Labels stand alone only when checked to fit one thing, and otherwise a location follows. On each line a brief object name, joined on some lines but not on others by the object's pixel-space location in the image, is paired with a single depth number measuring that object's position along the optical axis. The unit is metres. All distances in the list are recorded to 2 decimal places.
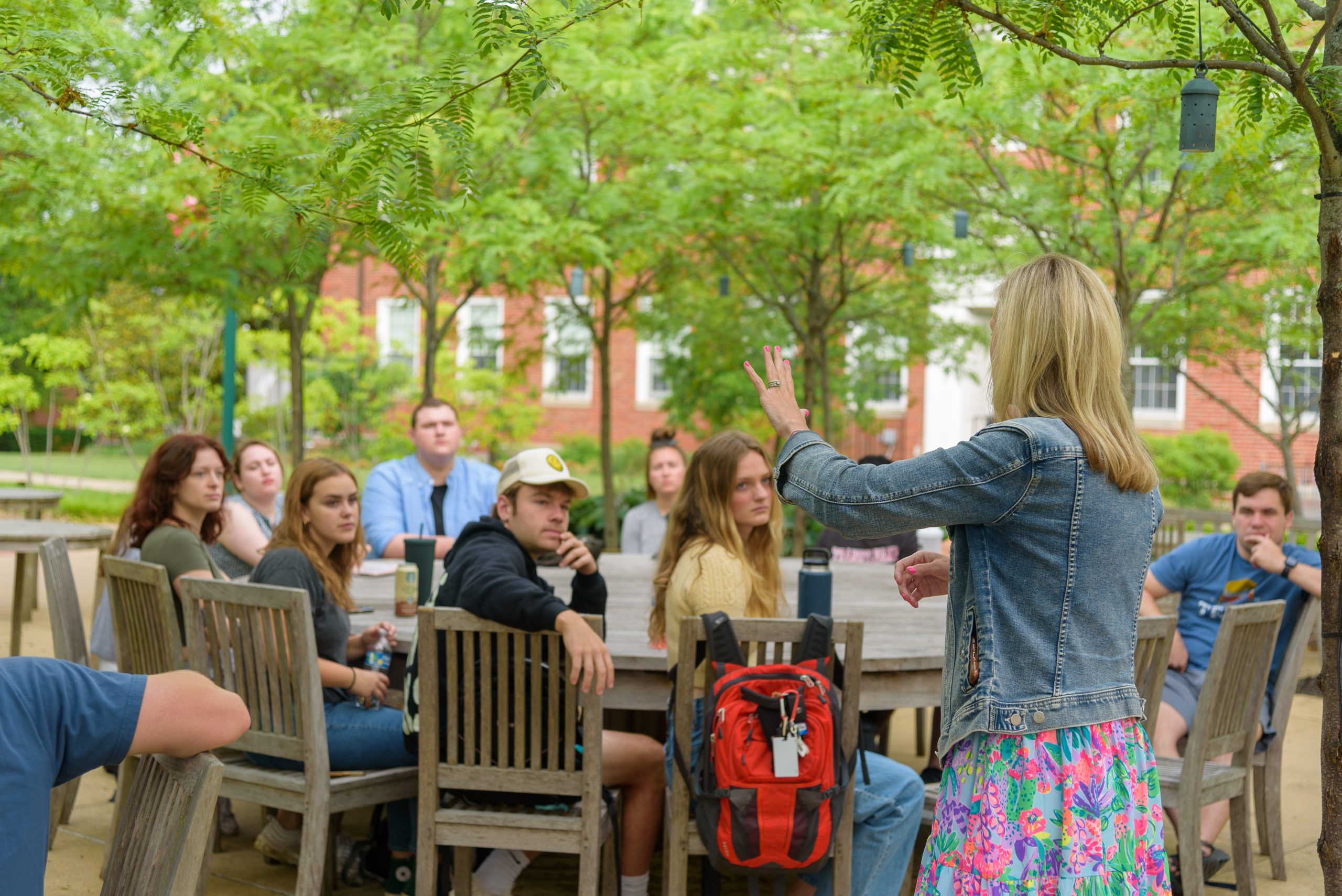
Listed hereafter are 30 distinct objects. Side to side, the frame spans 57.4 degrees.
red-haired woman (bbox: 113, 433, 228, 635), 4.27
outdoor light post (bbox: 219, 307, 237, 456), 10.09
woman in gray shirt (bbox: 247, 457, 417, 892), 3.81
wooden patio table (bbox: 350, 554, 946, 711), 3.74
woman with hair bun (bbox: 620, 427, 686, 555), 6.46
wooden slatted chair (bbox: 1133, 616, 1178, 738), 3.63
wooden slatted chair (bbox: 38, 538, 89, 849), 4.39
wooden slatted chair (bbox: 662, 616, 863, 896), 3.23
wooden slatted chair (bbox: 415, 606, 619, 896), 3.33
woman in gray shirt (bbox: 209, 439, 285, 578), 5.21
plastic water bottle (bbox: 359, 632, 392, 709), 3.99
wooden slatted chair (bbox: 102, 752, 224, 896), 1.76
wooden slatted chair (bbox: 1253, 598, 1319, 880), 4.49
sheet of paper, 5.36
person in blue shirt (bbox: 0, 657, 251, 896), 1.66
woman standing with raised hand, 1.96
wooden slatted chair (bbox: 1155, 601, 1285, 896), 3.85
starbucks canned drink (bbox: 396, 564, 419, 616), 4.38
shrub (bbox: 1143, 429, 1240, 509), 17.80
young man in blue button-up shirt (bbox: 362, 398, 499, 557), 6.04
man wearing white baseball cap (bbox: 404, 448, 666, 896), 3.20
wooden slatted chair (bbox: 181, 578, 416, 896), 3.54
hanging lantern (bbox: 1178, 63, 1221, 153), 2.95
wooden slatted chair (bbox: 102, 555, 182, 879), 3.87
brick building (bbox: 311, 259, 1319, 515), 18.16
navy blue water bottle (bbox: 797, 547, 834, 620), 3.87
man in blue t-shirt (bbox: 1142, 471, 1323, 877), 4.59
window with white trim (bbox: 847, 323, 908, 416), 12.98
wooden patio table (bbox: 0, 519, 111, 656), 7.39
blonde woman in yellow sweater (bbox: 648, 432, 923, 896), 3.53
